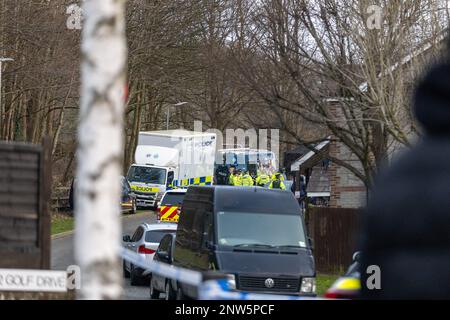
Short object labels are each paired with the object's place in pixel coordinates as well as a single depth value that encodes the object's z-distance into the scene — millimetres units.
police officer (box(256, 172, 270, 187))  36256
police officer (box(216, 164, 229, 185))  40531
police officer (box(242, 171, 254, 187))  33469
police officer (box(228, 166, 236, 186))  34122
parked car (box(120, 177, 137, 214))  45609
